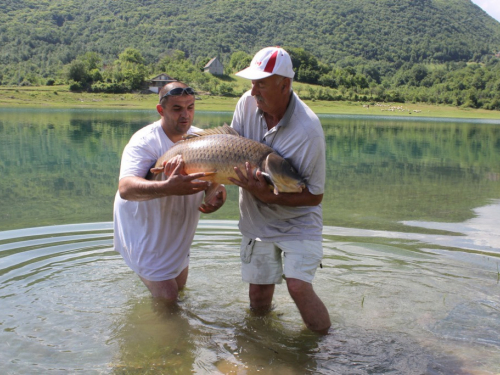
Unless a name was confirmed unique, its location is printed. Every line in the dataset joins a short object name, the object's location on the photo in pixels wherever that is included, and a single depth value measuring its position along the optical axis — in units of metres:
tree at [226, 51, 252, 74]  134.25
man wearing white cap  4.45
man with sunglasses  4.97
